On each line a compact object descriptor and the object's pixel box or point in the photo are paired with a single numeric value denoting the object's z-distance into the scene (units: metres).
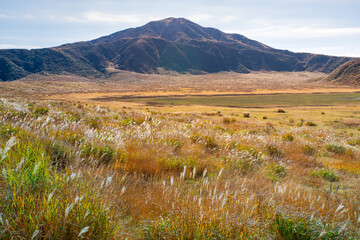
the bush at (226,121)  21.21
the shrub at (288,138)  11.79
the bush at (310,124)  23.32
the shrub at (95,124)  10.01
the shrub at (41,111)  13.47
